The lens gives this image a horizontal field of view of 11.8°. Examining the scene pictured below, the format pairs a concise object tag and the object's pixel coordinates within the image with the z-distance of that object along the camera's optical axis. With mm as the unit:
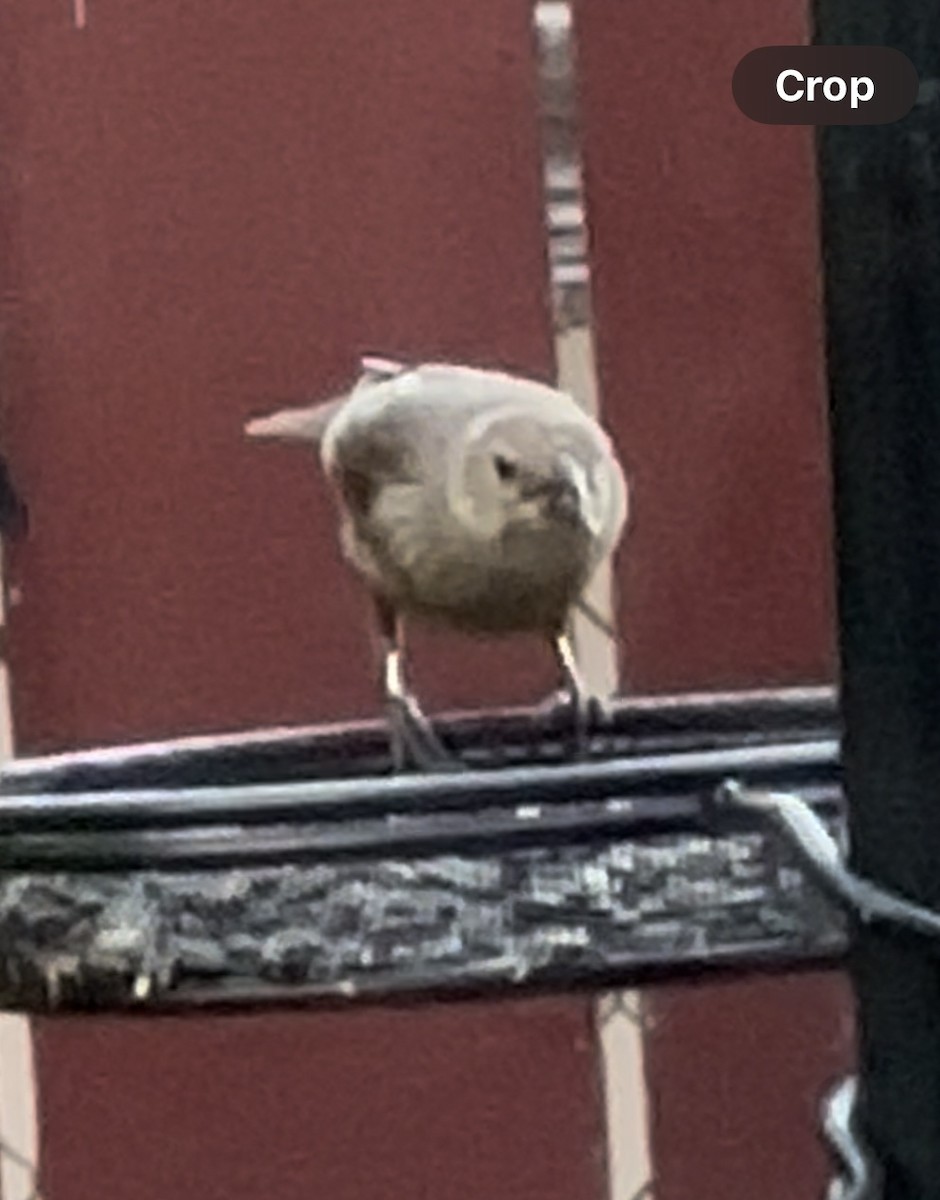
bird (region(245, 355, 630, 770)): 1188
